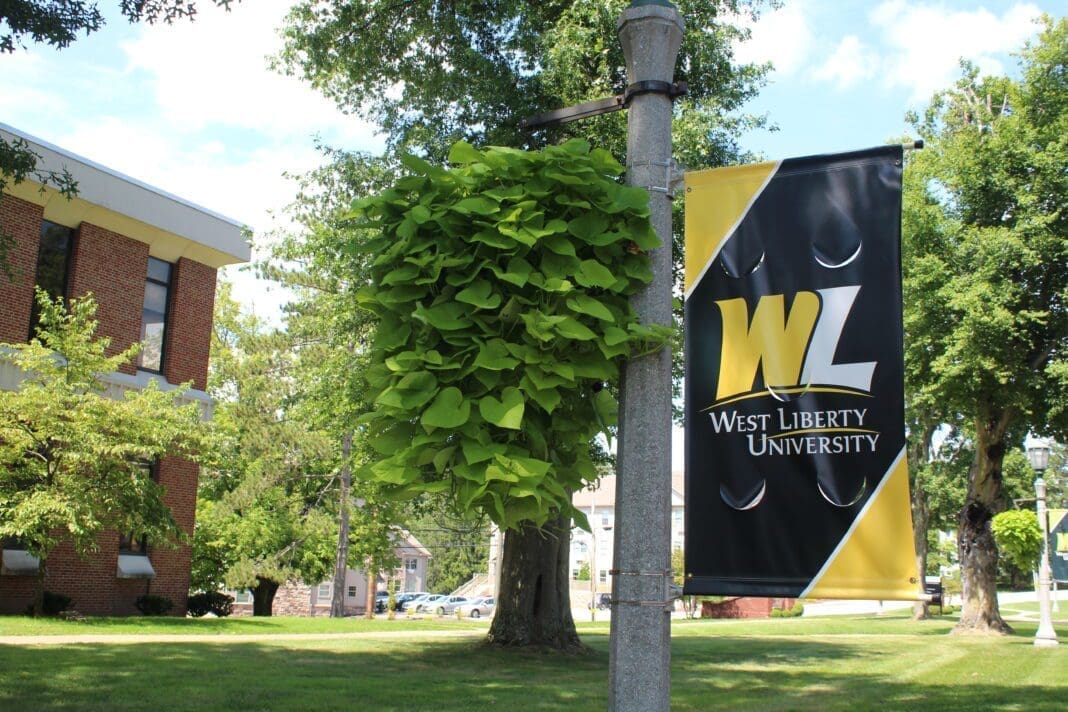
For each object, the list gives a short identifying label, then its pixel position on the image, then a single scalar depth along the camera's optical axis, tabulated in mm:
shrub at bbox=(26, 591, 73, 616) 20422
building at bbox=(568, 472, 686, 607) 73625
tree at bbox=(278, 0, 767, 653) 14078
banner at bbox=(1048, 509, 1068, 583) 30103
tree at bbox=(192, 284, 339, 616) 34844
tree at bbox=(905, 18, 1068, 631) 22328
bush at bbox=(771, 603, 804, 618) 48688
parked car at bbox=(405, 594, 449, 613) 63947
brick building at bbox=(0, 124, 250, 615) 21109
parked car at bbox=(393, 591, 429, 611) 65688
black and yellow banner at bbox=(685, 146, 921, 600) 2998
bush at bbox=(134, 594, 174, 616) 23453
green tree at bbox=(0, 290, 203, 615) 17703
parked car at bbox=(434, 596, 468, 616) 62266
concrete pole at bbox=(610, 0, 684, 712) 2910
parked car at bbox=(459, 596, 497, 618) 60031
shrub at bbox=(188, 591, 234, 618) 26516
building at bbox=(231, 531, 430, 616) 55625
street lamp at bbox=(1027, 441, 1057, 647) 20797
